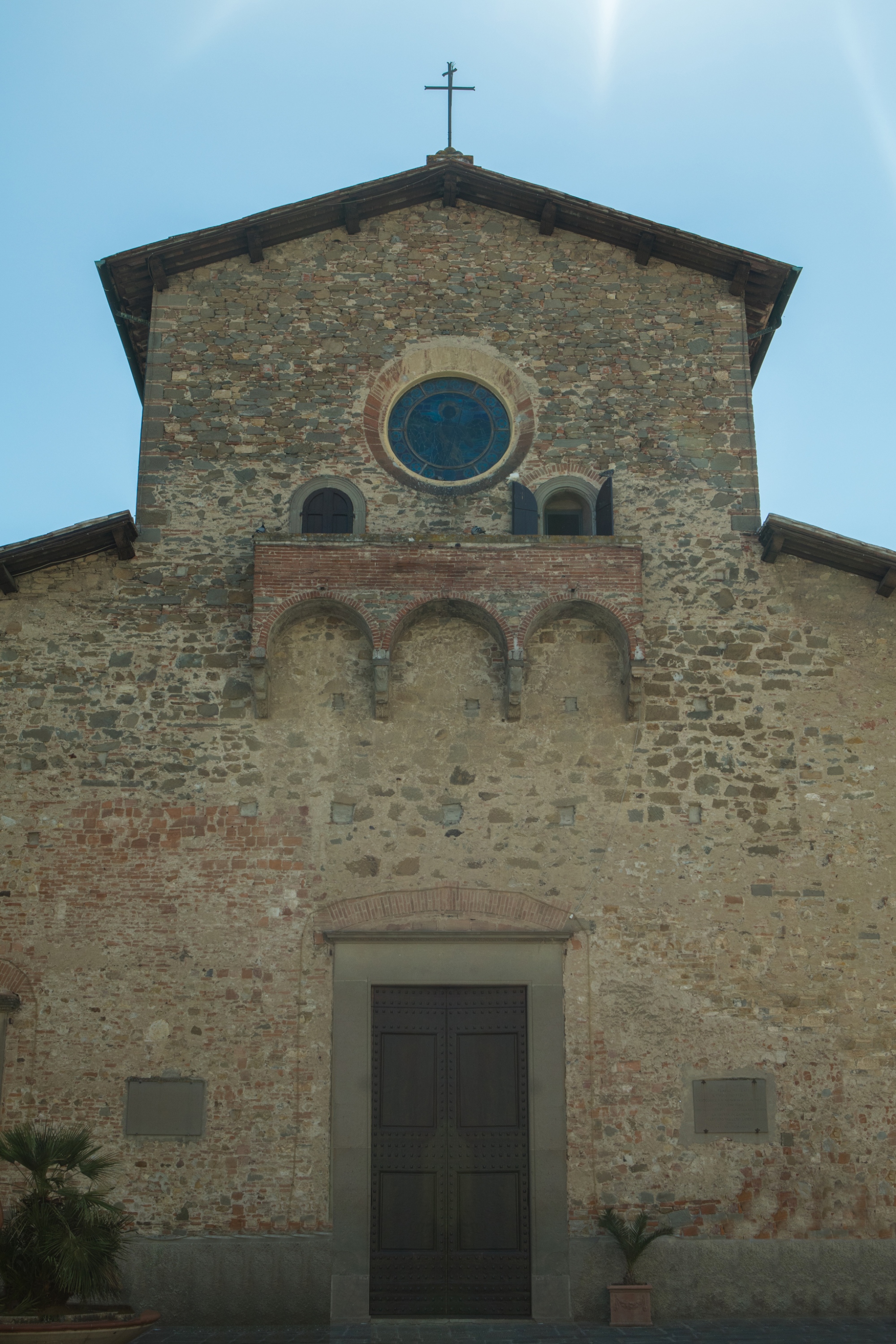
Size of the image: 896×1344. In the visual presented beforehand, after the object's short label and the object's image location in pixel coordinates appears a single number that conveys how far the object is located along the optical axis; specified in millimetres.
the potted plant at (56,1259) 6922
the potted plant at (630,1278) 9398
